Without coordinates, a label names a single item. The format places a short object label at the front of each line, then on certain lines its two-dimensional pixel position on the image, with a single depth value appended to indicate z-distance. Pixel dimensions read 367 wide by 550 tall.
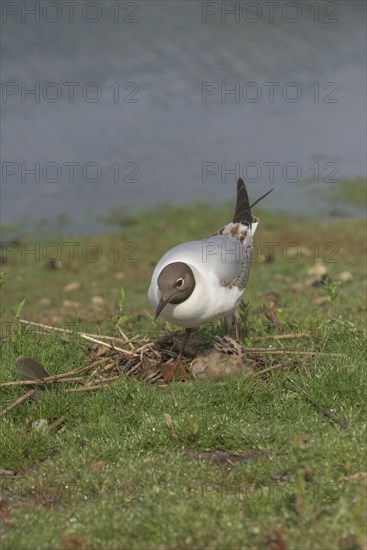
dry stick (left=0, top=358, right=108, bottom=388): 13.01
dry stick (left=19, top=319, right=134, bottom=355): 13.87
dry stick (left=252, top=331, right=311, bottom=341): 14.57
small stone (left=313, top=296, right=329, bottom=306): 19.14
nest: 13.11
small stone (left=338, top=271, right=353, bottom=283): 22.17
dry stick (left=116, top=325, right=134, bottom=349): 14.10
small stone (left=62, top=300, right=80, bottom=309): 21.62
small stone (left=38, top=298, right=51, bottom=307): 22.66
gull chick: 13.11
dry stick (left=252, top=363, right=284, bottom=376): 13.07
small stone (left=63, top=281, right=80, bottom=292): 24.47
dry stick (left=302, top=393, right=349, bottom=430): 11.20
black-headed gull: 12.48
